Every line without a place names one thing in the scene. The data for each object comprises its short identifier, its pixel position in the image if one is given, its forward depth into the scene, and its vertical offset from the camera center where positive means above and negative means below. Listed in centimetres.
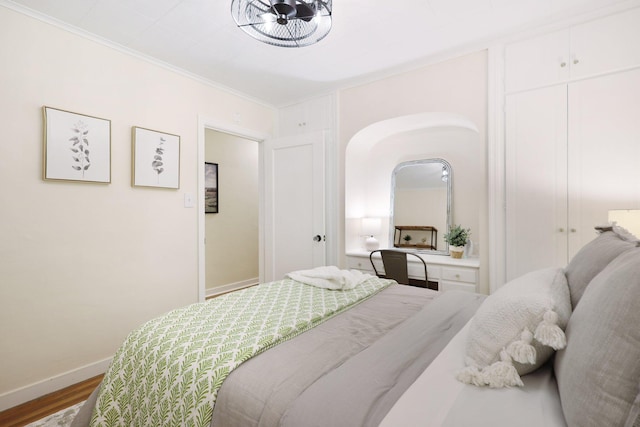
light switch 297 +12
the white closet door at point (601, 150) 205 +43
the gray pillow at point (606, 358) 58 -30
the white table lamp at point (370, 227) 362 -16
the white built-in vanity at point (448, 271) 269 -52
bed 64 -48
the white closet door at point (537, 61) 226 +115
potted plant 307 -27
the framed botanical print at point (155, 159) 259 +48
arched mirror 338 +9
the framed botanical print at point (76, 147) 213 +48
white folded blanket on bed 194 -42
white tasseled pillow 83 -34
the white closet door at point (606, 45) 205 +116
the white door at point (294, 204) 332 +11
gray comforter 83 -50
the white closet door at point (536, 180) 227 +26
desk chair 278 -48
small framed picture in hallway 440 +37
